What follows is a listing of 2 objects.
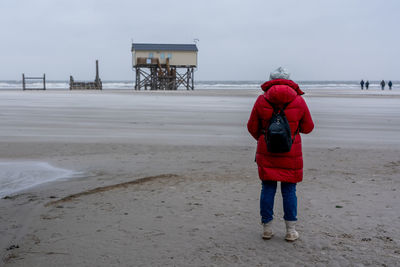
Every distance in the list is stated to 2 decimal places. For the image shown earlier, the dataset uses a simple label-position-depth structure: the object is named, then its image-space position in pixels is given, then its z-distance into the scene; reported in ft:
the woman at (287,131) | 12.69
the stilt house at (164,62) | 177.58
